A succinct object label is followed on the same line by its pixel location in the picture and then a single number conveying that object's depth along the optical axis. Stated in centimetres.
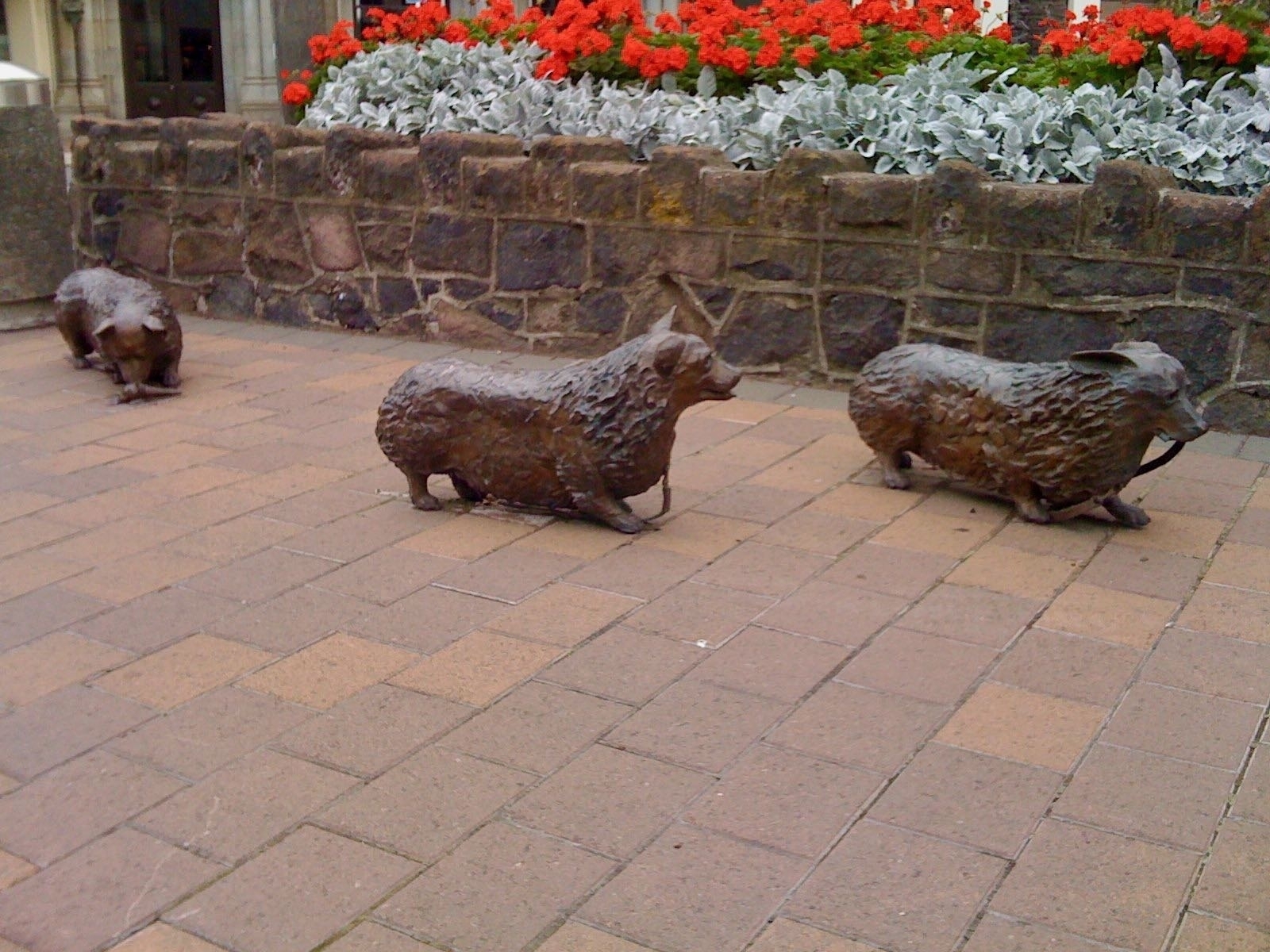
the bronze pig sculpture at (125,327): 654
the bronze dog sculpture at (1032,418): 462
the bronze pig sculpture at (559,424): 461
